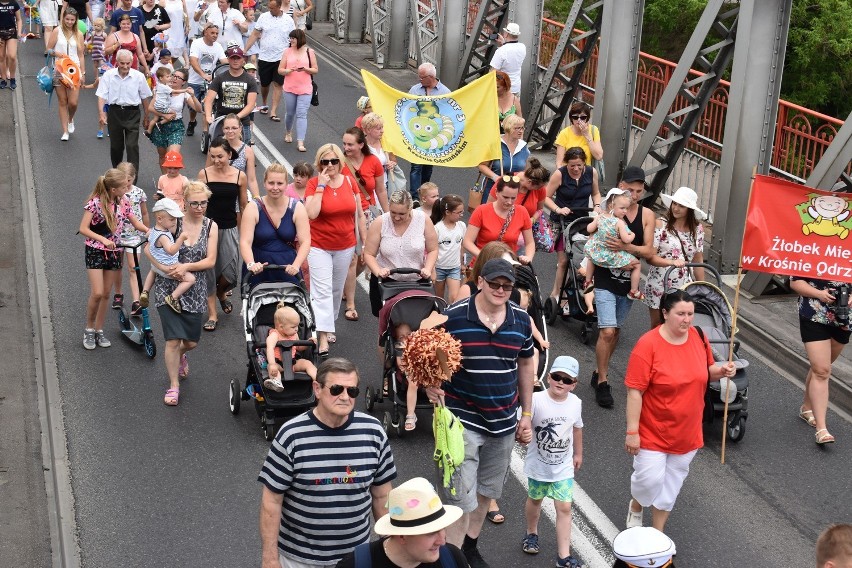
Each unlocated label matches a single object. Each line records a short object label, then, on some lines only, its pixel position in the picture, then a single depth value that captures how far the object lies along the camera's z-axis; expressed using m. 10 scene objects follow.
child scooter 11.94
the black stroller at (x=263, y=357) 10.21
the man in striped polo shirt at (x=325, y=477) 6.44
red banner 10.30
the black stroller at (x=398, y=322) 10.31
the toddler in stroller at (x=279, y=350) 10.12
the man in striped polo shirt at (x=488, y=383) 7.89
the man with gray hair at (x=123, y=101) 16.45
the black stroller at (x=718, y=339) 10.46
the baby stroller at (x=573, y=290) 12.62
